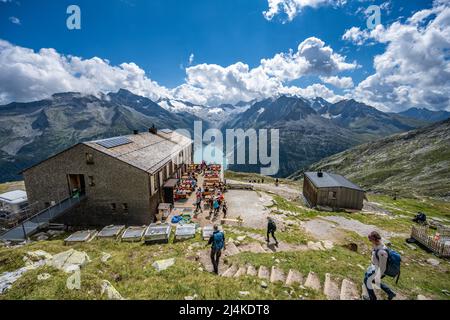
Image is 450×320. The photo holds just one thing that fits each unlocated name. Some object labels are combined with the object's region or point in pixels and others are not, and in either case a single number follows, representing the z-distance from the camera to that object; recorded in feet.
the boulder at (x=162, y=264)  38.65
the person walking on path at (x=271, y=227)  55.78
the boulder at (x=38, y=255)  40.17
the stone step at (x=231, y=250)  47.49
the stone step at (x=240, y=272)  36.42
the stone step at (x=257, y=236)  60.15
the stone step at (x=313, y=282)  33.23
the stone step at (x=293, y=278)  33.86
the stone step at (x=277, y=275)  35.18
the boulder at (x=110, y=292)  27.73
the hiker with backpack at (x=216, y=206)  84.84
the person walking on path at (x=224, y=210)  84.20
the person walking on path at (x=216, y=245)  38.88
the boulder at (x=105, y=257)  42.32
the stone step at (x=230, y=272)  37.40
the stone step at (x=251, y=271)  37.25
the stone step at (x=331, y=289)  31.26
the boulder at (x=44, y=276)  30.12
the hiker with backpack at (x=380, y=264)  26.08
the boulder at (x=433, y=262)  54.89
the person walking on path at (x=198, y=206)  88.46
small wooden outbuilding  115.85
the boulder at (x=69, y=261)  34.30
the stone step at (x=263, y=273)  36.22
